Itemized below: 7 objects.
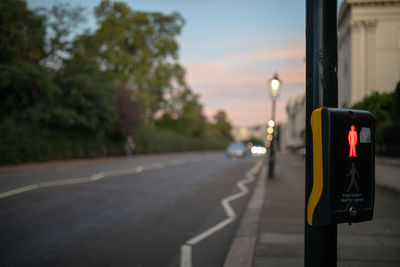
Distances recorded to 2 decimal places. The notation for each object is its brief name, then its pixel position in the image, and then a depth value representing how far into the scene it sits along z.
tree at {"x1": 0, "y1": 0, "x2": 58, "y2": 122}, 20.05
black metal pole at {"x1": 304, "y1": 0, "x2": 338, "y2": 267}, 2.74
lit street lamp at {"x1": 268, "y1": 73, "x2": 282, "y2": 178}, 16.22
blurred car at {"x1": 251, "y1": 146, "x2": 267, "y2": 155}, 51.32
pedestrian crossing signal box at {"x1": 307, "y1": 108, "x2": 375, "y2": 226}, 2.47
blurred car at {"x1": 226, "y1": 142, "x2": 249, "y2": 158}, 40.28
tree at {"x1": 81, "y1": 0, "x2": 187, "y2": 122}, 38.94
